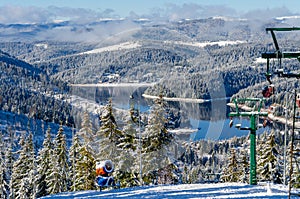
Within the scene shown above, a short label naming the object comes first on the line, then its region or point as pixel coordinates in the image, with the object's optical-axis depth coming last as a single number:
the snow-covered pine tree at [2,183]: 46.97
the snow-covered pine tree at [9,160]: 53.35
